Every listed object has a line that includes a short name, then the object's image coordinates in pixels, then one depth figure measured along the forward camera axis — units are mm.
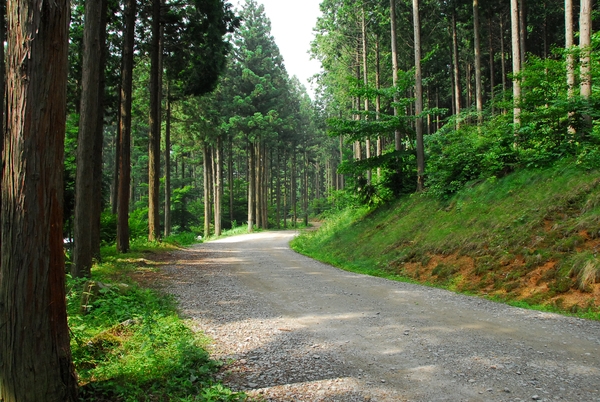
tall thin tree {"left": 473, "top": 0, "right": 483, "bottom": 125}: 20492
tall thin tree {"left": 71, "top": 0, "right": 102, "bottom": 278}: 8875
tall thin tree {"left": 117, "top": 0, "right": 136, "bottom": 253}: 14242
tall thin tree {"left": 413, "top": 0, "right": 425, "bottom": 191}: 16422
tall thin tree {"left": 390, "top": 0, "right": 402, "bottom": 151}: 18781
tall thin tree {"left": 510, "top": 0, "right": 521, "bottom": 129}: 14820
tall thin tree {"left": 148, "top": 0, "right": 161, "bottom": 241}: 16031
